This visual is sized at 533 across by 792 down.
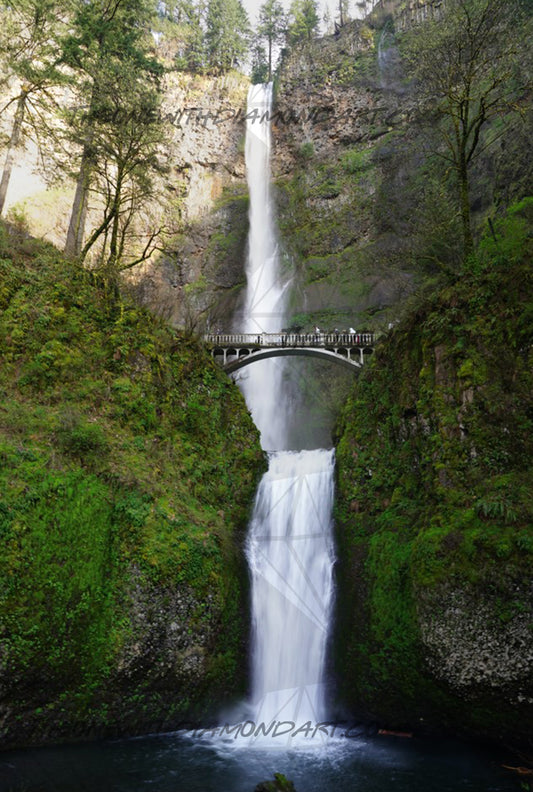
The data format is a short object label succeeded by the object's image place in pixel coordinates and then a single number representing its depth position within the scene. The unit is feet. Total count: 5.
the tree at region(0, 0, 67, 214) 60.39
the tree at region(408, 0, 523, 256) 50.90
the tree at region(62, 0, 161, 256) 62.03
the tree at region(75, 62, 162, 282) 60.03
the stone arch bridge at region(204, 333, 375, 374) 93.35
